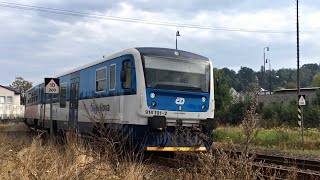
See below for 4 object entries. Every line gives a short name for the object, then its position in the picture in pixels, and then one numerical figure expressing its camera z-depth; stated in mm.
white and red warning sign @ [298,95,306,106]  19080
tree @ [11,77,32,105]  107062
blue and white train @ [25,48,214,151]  10727
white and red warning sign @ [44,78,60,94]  14508
